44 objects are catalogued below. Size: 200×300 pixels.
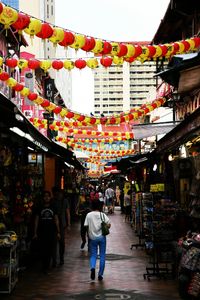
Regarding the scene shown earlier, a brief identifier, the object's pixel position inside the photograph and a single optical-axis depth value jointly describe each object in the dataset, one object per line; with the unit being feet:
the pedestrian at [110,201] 122.01
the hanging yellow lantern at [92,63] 47.60
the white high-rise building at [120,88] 331.16
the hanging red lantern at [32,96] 66.66
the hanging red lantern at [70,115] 75.10
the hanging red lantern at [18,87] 61.97
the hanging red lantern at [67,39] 38.29
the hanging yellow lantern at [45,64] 49.21
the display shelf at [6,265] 31.84
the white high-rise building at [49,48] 156.46
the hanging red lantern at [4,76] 57.41
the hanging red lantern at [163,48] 45.62
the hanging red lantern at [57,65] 48.96
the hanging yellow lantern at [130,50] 43.37
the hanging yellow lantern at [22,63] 52.16
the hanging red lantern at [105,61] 48.06
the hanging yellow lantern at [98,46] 40.57
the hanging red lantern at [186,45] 45.91
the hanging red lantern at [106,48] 41.20
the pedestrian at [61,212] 45.42
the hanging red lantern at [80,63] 48.04
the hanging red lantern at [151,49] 44.90
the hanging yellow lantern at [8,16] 32.53
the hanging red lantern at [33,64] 51.16
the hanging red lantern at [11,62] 53.52
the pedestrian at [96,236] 38.09
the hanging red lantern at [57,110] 72.74
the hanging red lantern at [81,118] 77.77
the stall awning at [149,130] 54.54
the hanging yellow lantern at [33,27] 35.32
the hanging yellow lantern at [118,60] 48.64
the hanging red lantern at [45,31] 36.28
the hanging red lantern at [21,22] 34.37
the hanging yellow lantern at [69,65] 48.60
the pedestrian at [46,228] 41.37
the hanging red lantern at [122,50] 42.75
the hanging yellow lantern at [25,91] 63.79
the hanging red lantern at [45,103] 69.72
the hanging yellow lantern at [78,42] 38.96
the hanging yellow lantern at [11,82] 59.68
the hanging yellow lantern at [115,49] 42.23
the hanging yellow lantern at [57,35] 37.37
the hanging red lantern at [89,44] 39.83
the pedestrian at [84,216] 54.37
